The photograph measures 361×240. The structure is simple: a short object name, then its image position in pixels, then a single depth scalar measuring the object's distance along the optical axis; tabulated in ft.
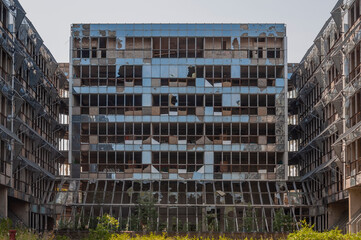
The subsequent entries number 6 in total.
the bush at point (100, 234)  109.19
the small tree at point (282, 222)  202.28
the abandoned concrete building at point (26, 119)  169.07
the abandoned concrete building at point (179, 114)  228.84
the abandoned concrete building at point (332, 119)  164.25
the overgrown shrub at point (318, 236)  80.74
